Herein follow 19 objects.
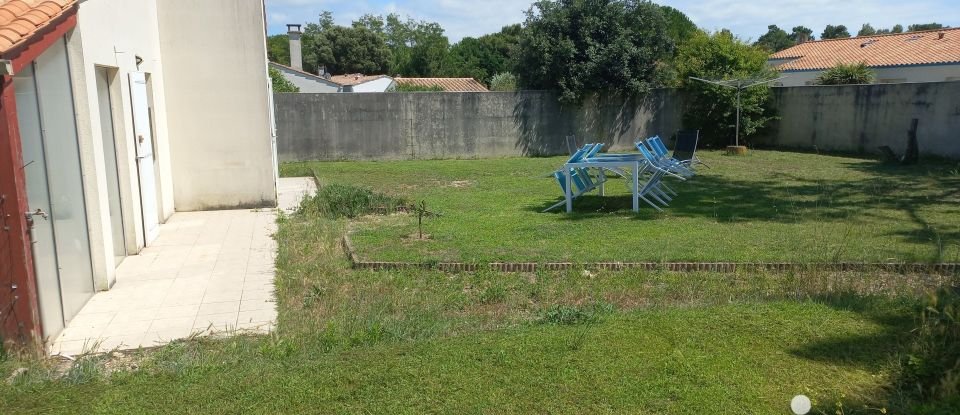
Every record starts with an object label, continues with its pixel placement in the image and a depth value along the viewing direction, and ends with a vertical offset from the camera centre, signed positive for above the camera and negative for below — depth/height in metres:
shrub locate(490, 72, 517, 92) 31.05 +1.48
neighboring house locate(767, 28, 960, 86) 26.05 +2.09
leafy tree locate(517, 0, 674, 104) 18.81 +1.81
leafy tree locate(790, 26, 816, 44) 38.66 +3.89
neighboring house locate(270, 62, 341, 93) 32.28 +1.77
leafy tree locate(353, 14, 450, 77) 53.72 +7.14
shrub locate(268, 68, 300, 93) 24.62 +1.28
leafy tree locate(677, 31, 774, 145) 18.52 +0.57
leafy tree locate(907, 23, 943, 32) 62.81 +7.16
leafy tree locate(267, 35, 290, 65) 58.79 +5.85
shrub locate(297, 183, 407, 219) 9.62 -1.17
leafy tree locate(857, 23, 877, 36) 78.88 +8.62
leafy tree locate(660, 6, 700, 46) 45.66 +5.76
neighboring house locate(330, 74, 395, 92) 34.59 +1.75
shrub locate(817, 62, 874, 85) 22.00 +1.01
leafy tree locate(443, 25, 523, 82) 53.47 +4.60
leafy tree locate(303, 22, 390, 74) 56.12 +5.24
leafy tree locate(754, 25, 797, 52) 74.44 +7.57
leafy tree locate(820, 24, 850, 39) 86.93 +9.40
